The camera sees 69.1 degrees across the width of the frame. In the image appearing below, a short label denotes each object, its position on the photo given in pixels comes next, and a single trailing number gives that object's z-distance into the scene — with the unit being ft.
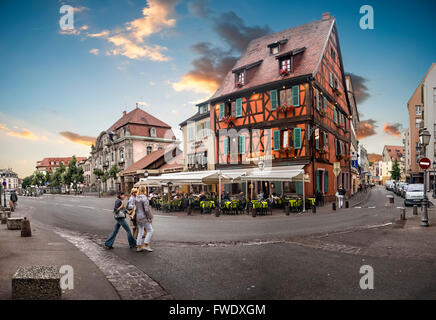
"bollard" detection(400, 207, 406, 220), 46.25
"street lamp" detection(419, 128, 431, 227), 38.23
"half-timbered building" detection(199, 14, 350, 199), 77.92
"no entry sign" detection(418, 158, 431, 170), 38.26
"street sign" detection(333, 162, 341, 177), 69.62
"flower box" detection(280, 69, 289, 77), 80.45
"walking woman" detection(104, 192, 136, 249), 28.86
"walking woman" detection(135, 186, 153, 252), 27.68
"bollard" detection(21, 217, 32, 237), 35.12
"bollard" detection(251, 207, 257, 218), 55.33
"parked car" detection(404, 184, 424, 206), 69.78
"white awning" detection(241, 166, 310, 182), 61.21
